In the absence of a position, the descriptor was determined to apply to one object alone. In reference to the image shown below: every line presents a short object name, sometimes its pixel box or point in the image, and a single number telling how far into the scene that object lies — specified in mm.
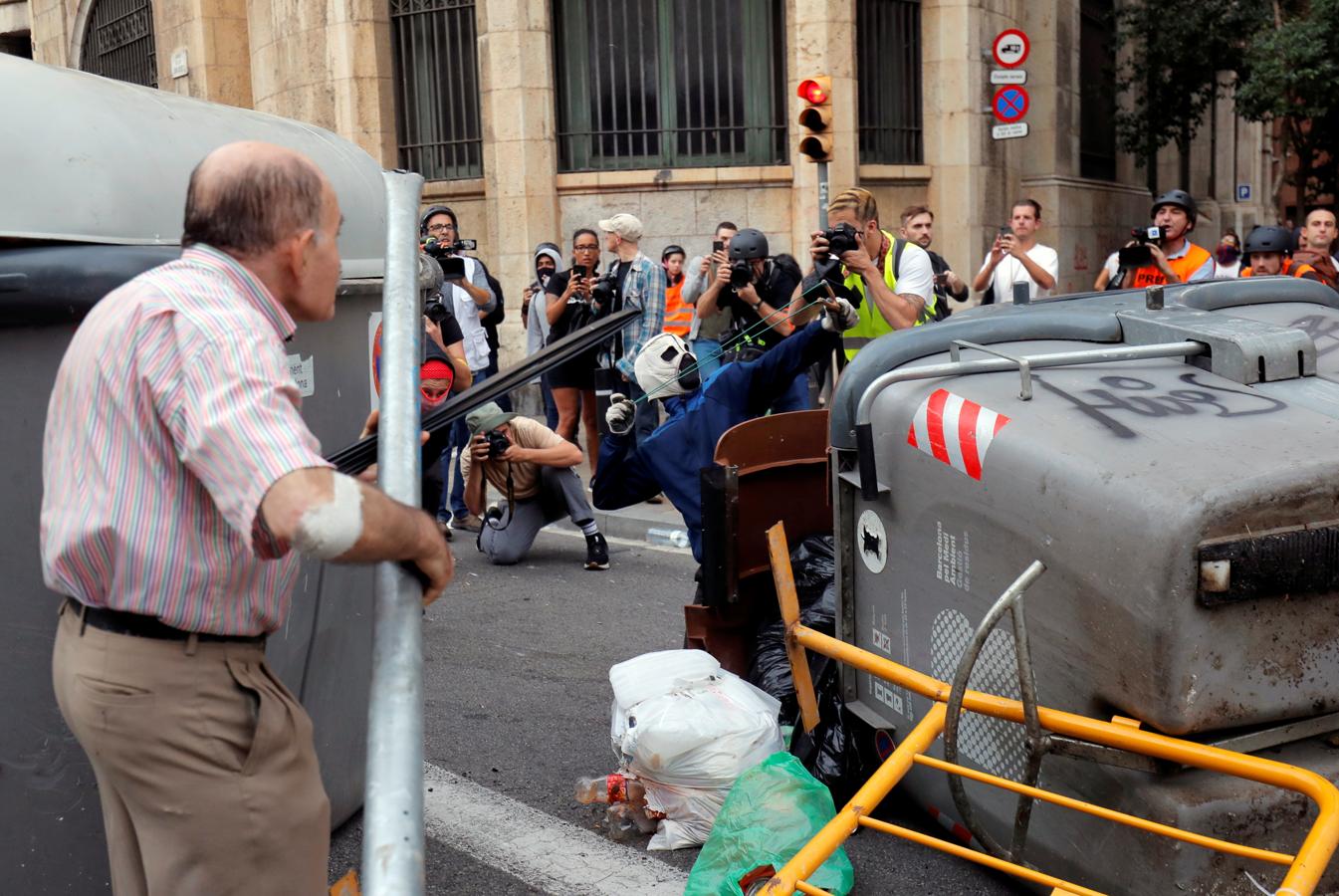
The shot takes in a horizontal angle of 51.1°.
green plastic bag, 3137
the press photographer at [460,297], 8164
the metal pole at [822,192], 10633
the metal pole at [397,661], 1546
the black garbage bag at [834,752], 3639
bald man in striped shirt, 1808
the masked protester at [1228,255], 9302
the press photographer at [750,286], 7750
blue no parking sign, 12750
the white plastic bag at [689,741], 3570
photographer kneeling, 7414
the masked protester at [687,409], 4824
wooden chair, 4070
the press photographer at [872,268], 6211
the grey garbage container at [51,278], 2607
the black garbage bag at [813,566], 4141
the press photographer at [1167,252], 6750
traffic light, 10281
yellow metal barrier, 2250
